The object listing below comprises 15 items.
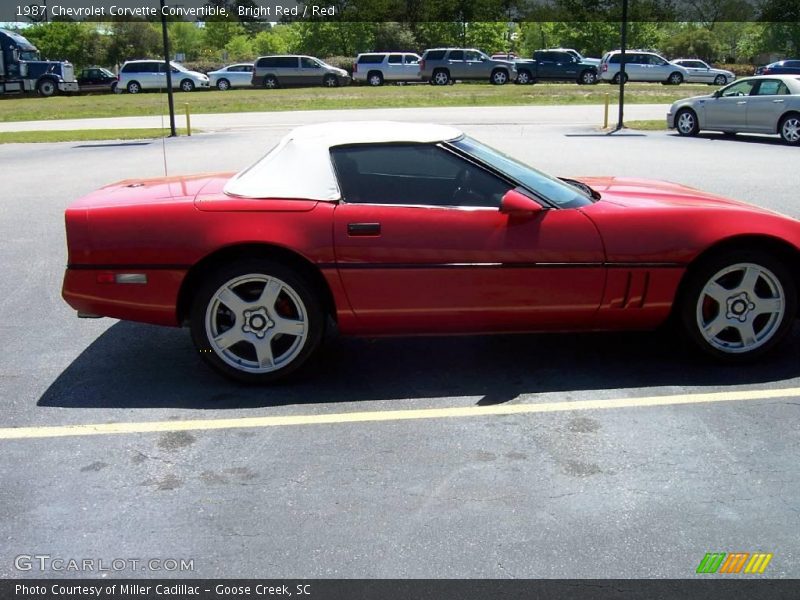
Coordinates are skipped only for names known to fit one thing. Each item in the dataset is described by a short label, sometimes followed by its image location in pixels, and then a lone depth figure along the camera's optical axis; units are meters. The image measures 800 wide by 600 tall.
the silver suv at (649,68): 44.34
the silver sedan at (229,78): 46.97
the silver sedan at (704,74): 45.66
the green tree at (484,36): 73.88
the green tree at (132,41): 75.44
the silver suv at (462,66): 43.66
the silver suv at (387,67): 45.25
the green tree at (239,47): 94.75
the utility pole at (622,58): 23.19
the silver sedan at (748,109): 18.83
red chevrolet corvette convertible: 4.73
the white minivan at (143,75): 44.06
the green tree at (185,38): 104.56
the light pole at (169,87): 21.90
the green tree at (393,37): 68.50
